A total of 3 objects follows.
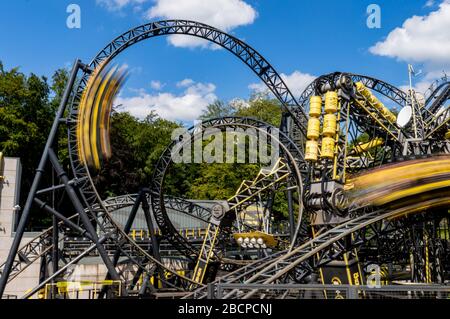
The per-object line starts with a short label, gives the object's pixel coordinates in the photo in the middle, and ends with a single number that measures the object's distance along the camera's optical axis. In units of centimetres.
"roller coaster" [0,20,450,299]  1299
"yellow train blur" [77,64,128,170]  1770
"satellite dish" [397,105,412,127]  1599
